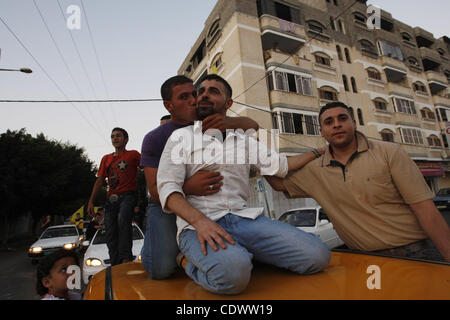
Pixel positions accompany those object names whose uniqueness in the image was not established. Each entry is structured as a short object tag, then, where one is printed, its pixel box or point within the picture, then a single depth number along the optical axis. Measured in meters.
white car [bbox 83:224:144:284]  4.93
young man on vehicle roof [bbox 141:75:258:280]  1.50
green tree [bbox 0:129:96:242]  16.06
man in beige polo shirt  1.68
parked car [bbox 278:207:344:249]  7.18
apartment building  16.89
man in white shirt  1.15
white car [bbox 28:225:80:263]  8.75
